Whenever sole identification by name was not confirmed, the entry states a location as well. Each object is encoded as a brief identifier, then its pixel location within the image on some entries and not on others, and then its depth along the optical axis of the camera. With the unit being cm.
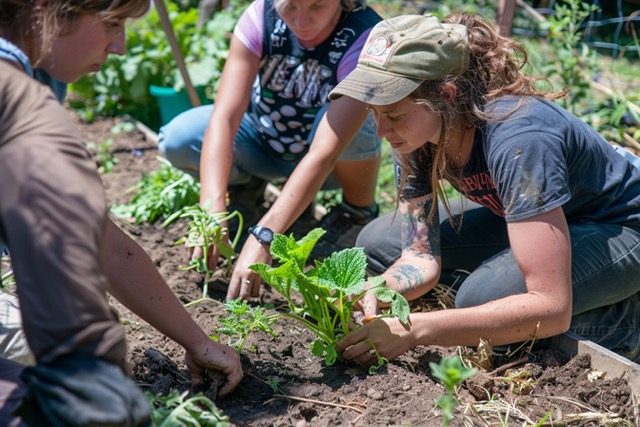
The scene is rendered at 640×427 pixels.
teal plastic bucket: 489
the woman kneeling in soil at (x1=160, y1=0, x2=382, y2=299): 289
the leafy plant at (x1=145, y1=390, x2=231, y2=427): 167
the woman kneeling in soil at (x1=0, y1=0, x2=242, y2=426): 133
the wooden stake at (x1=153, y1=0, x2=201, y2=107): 428
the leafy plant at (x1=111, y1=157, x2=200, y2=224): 373
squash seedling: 230
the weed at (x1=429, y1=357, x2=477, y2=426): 154
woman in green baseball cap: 227
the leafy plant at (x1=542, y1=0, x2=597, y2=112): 429
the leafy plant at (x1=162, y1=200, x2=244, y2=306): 291
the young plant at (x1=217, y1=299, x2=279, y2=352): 235
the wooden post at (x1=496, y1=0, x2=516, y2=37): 427
